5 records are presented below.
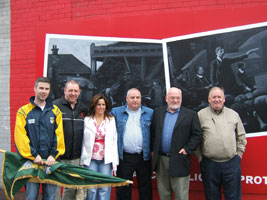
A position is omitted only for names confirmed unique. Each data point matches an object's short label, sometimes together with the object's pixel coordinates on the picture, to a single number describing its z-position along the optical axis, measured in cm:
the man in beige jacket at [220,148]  293
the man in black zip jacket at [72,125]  298
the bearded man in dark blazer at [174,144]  294
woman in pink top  296
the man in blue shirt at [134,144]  311
